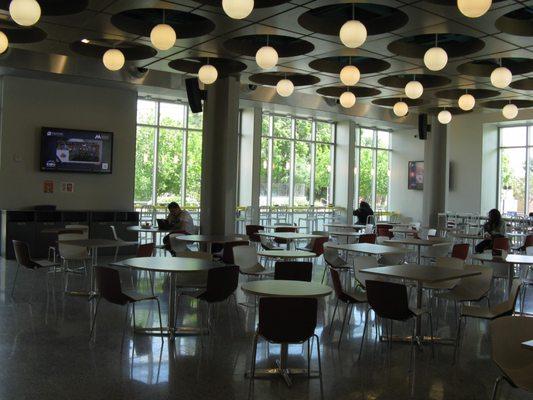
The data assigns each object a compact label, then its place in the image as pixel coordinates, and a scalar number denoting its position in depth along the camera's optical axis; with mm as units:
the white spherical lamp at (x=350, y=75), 8438
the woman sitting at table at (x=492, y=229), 10789
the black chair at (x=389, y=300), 5086
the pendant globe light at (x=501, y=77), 8258
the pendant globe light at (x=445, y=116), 11828
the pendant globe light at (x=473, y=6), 5254
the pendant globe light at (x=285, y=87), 9469
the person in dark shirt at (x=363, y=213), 15505
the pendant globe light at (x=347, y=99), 10062
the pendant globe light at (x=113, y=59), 8039
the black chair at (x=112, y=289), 5430
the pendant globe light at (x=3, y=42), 7192
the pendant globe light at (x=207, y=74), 8703
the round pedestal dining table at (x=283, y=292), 4660
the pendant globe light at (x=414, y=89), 9227
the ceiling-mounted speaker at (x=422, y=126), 15539
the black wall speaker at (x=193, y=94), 11219
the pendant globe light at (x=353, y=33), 6332
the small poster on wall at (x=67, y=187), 12427
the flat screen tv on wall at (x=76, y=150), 12133
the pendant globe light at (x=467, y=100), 10141
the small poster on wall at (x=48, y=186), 12198
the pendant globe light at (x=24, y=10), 5793
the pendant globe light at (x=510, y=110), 11023
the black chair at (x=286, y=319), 4320
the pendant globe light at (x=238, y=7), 5559
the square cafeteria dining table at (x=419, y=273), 5348
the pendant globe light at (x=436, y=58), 7289
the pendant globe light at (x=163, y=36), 6809
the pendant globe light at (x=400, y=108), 11664
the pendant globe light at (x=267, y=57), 7496
